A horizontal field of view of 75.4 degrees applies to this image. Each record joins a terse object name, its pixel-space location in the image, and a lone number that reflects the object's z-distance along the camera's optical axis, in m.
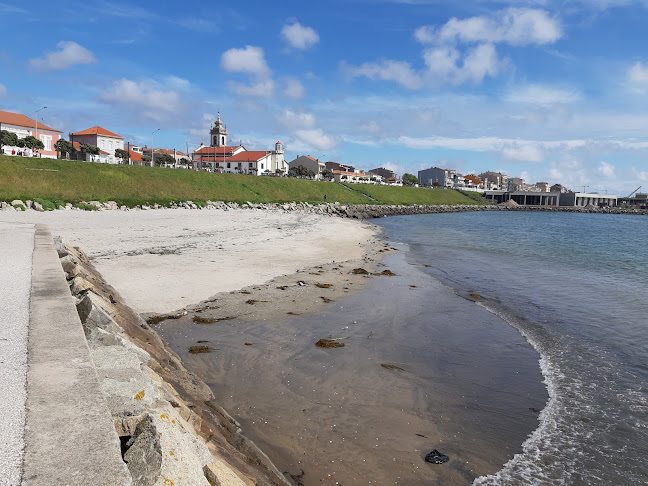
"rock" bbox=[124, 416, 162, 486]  2.81
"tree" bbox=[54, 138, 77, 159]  75.75
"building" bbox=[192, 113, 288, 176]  122.31
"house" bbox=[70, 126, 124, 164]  99.12
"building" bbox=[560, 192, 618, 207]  189.50
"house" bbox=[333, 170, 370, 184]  150.00
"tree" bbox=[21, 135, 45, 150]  65.88
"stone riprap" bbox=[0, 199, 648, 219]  31.38
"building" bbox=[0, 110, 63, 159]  79.75
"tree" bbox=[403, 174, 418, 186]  181.84
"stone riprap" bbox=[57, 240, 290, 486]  3.05
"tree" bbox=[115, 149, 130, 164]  88.38
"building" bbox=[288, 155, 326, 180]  144.88
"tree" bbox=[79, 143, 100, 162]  79.62
